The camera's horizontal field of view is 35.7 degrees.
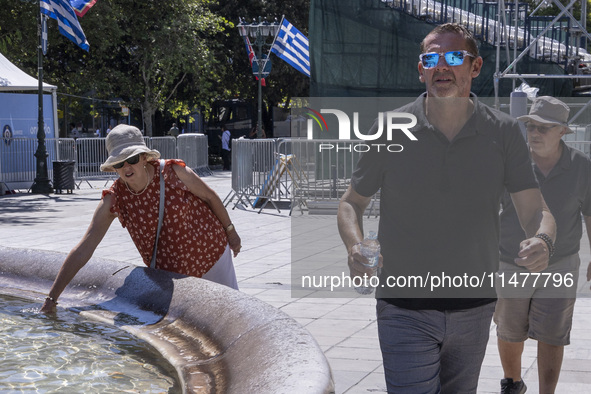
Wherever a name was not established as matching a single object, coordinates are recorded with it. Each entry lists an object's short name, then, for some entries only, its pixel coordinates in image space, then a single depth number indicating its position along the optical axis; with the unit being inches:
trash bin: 857.5
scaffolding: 782.5
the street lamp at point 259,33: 1021.8
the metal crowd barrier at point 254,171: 677.3
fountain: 126.6
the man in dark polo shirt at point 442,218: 123.6
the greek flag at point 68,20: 825.5
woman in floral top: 182.2
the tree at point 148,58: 1243.8
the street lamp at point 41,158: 860.6
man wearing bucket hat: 176.7
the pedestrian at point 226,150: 1396.4
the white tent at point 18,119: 876.6
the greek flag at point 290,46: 962.1
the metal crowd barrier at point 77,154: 883.4
